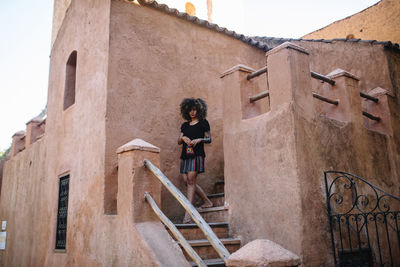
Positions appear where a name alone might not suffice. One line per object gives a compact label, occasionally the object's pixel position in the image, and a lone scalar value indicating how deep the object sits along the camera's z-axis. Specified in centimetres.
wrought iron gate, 532
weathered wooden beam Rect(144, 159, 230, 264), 407
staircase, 543
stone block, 321
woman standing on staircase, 679
